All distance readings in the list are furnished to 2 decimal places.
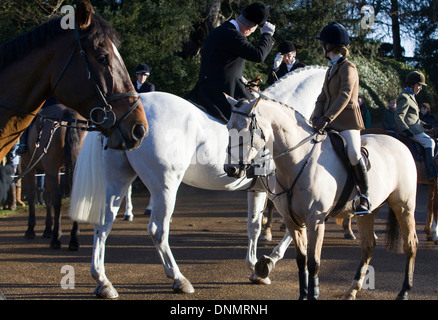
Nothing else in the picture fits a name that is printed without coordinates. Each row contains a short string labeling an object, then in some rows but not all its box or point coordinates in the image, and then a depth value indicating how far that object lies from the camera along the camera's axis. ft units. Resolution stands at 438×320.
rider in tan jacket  16.12
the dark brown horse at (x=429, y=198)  28.02
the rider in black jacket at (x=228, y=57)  18.89
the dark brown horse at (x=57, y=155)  25.53
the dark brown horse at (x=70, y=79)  10.93
